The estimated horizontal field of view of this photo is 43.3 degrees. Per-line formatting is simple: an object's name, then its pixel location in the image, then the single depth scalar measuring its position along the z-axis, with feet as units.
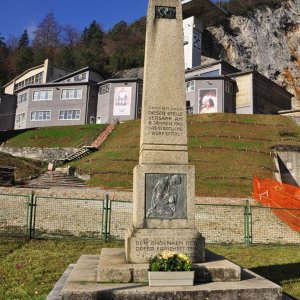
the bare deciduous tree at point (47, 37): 353.31
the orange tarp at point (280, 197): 61.87
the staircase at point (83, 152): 133.86
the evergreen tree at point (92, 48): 293.64
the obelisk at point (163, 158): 24.48
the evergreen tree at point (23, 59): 301.84
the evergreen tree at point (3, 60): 300.28
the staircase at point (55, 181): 103.09
